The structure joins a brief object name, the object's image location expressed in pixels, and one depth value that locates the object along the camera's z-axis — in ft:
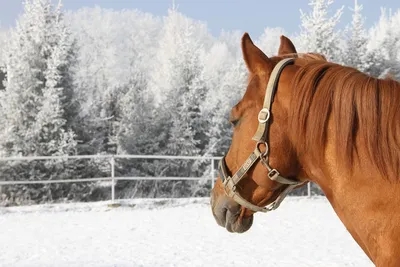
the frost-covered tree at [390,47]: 61.05
